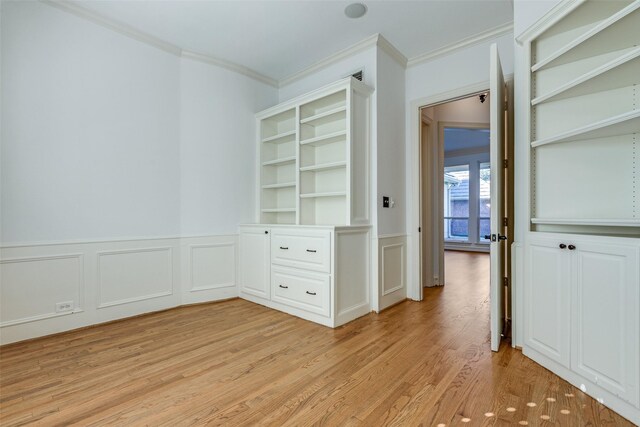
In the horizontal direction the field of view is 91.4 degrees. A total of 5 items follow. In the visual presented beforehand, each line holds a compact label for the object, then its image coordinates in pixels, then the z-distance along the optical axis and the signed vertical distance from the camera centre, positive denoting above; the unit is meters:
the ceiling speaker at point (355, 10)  2.74 +1.85
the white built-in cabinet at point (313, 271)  2.87 -0.56
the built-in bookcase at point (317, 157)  3.11 +0.67
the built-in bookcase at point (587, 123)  1.74 +0.58
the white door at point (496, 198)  2.24 +0.13
